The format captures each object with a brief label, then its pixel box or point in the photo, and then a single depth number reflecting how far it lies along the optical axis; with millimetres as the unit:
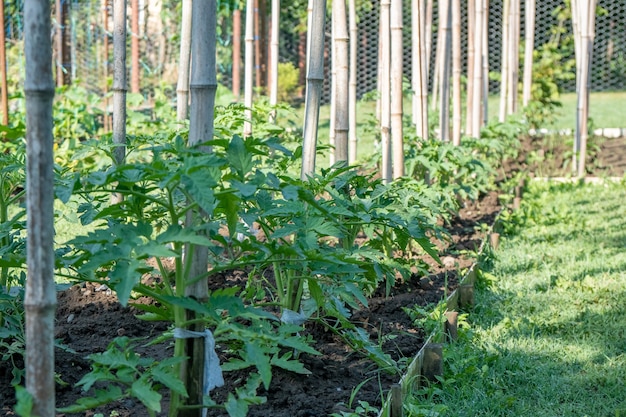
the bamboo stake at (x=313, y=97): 3311
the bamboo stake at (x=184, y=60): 4691
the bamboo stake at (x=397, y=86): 4754
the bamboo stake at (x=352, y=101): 6883
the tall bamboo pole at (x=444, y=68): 6883
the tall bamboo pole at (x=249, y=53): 5793
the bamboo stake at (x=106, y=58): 8766
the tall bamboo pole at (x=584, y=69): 8578
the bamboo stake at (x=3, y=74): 6266
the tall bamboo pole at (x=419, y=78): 5387
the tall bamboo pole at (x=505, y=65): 9906
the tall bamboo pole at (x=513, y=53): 9875
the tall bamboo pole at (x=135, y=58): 9680
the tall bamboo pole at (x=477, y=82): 7926
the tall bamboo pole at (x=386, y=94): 4777
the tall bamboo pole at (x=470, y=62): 7949
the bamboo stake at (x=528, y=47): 10039
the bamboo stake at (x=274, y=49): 6340
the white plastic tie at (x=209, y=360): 2133
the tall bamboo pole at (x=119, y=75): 4281
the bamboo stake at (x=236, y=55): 10250
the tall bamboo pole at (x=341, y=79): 3895
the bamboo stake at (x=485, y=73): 9078
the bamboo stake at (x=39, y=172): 1601
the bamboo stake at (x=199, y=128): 2146
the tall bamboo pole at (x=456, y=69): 7090
